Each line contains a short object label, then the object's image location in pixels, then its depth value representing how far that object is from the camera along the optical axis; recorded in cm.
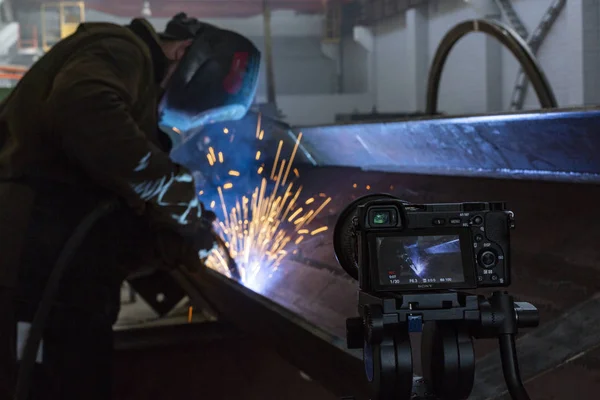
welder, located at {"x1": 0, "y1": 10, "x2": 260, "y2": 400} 201
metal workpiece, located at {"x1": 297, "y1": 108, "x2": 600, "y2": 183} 147
